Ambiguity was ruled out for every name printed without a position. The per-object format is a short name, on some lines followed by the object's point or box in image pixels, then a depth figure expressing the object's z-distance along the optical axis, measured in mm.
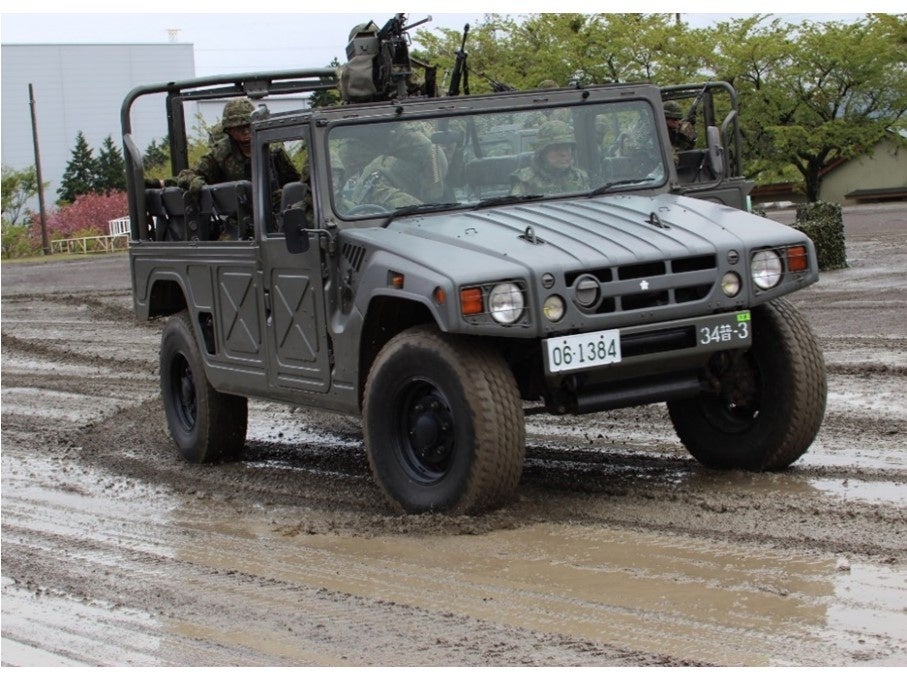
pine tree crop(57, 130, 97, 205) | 79062
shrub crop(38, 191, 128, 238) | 65688
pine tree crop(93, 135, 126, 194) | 79000
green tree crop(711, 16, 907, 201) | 37344
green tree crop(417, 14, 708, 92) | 37812
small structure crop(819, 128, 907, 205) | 40562
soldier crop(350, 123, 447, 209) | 7934
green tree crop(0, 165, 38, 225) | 67125
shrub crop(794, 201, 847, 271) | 18297
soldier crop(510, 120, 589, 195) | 8188
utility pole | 56719
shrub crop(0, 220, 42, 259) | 59844
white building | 76125
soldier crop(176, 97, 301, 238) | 9758
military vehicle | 6965
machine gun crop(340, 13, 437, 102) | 8812
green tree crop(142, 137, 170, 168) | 72188
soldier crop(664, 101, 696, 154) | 11453
